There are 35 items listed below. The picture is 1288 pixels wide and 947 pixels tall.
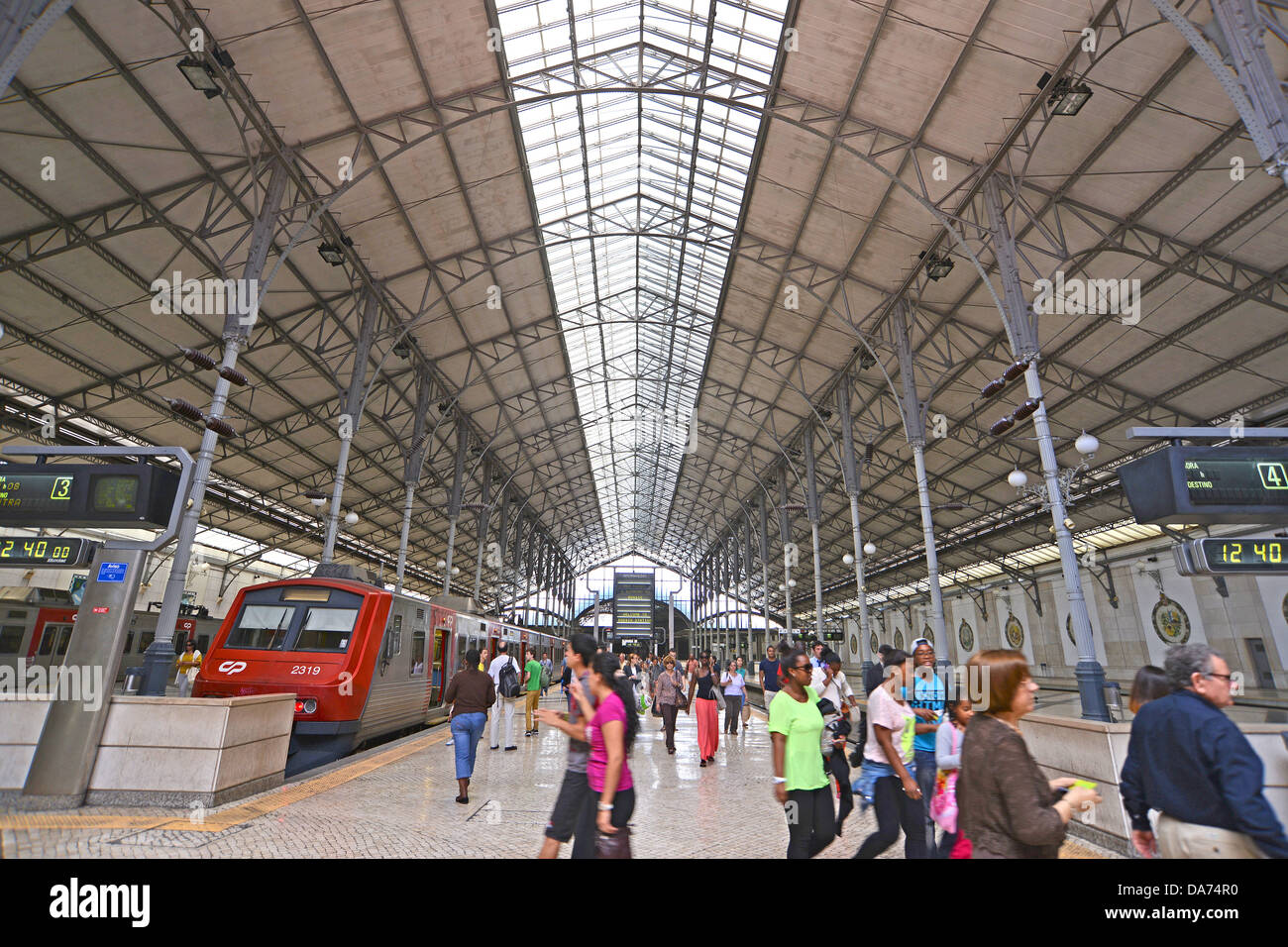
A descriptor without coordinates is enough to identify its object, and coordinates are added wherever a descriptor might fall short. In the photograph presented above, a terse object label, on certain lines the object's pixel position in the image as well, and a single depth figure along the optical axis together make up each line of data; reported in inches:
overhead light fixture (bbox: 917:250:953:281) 585.6
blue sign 269.4
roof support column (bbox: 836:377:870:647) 804.6
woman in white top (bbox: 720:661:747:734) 595.3
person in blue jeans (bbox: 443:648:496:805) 299.3
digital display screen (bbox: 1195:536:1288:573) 213.2
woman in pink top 138.7
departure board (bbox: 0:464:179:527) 257.3
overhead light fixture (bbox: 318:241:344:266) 586.9
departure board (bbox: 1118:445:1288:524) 217.3
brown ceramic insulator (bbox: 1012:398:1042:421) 414.9
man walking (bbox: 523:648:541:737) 534.1
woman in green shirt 154.0
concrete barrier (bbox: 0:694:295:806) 256.7
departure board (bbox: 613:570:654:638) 1843.0
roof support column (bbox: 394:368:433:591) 825.2
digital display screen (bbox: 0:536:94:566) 247.3
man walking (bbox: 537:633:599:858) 147.9
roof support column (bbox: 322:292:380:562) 620.7
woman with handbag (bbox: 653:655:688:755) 494.3
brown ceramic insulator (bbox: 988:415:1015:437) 431.8
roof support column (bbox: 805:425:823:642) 947.7
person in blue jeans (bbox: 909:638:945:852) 190.5
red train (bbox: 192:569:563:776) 386.6
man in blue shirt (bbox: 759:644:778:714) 451.0
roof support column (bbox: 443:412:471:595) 964.3
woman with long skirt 424.2
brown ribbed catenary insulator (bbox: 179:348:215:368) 386.4
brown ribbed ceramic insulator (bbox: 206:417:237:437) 399.2
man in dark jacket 94.5
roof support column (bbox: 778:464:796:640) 1056.5
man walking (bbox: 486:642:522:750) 478.6
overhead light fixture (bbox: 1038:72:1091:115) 416.2
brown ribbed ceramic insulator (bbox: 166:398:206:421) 388.8
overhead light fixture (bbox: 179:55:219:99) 412.2
